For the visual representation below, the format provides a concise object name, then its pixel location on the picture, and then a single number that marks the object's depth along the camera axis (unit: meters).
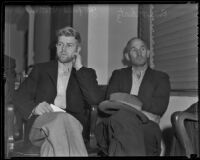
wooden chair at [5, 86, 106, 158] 1.04
